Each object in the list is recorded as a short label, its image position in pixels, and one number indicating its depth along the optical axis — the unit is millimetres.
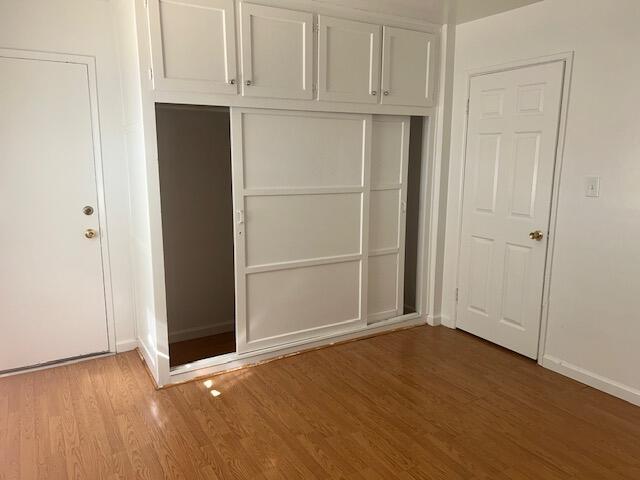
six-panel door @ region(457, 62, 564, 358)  3031
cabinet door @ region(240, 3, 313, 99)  2781
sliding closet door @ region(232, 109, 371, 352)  2977
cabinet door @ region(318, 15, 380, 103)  3049
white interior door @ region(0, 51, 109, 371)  2857
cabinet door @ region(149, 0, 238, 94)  2523
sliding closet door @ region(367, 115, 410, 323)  3506
